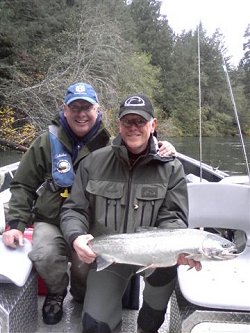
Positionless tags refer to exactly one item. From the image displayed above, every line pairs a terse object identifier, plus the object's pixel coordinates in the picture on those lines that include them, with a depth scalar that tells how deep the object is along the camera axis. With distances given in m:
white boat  2.21
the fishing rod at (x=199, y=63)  3.78
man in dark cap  2.39
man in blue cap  2.57
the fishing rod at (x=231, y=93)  3.36
